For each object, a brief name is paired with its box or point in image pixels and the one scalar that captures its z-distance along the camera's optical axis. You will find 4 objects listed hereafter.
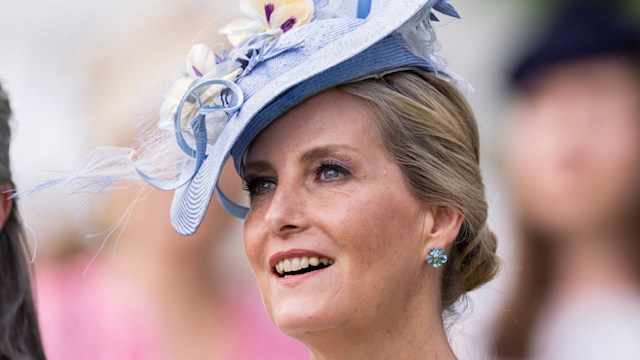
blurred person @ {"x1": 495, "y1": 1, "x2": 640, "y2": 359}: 7.59
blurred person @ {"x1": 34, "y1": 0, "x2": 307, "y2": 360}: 8.80
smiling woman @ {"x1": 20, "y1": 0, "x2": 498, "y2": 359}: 5.37
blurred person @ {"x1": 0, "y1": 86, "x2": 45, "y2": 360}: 6.68
